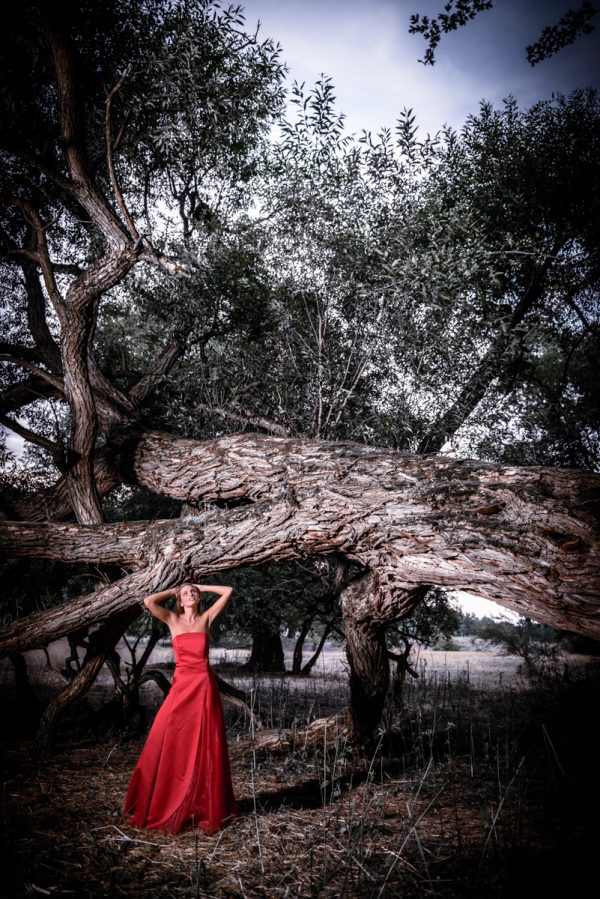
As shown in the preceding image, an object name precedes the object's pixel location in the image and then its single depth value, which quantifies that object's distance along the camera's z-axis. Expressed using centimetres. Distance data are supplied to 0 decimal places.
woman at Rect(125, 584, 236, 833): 447
